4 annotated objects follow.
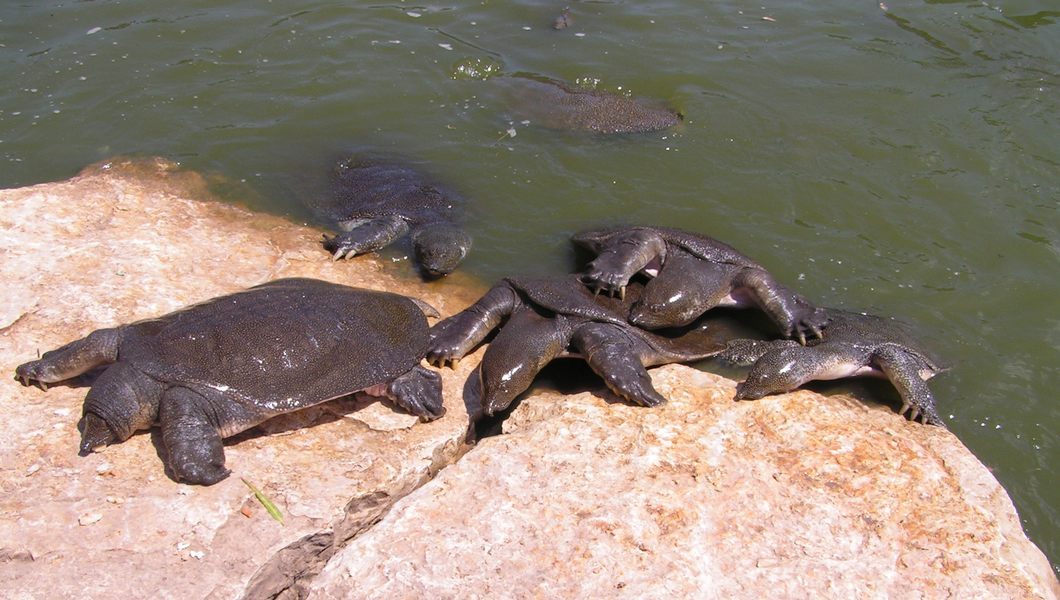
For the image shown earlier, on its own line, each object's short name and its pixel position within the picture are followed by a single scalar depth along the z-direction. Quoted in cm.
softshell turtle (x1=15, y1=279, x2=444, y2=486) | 414
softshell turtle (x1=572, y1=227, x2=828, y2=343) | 574
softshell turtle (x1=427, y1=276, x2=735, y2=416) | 494
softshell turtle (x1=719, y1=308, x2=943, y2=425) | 504
